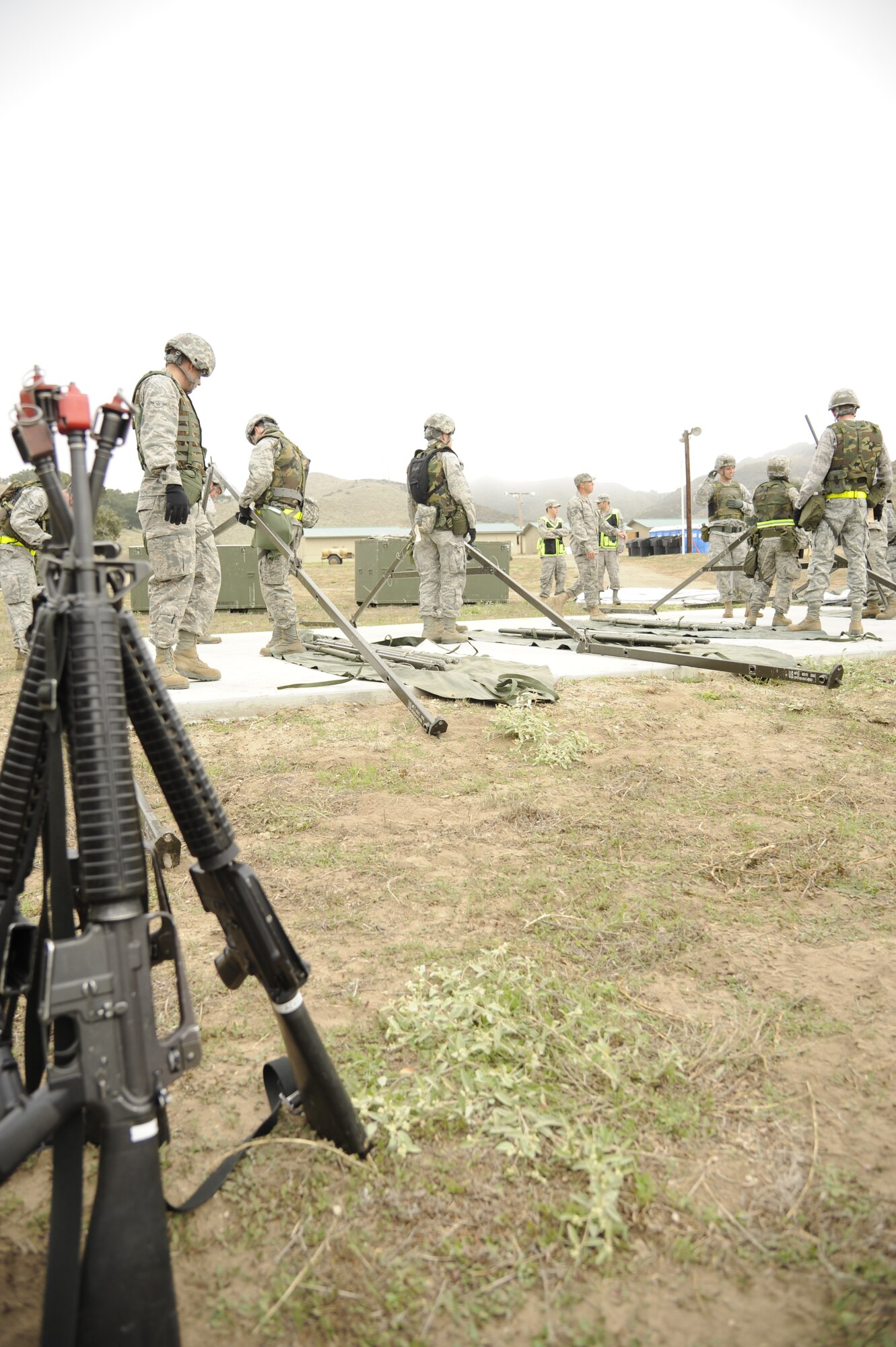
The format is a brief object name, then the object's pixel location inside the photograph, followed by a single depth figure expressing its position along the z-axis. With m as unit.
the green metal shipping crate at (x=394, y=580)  15.04
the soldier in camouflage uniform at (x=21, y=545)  7.63
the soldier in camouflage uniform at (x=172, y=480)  5.22
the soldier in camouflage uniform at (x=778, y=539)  9.50
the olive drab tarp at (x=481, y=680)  5.60
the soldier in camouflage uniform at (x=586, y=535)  11.34
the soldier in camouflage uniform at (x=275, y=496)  6.94
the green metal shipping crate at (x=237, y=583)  14.24
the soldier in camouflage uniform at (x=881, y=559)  9.98
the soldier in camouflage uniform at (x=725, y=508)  11.57
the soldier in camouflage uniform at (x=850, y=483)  8.01
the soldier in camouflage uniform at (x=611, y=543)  13.24
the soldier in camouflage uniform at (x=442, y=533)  7.87
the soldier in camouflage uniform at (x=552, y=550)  12.25
